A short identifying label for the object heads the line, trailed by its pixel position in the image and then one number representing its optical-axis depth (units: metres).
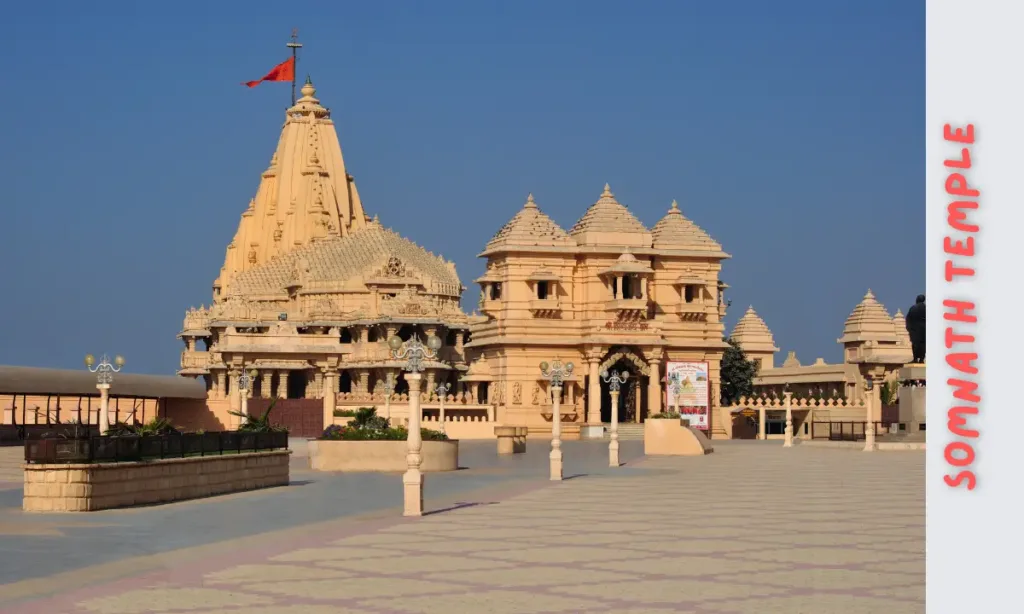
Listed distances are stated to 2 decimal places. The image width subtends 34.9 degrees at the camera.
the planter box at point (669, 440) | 44.38
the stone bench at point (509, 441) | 46.53
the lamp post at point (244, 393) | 48.68
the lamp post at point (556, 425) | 30.50
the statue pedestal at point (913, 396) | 43.92
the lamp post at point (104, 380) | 31.06
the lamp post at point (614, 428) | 37.00
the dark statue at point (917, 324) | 41.57
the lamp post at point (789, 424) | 51.67
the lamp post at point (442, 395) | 52.52
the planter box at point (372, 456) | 34.12
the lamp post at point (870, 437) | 43.66
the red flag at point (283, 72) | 109.19
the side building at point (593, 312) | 68.38
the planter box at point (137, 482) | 22.02
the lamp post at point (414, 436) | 21.66
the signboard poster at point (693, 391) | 64.94
